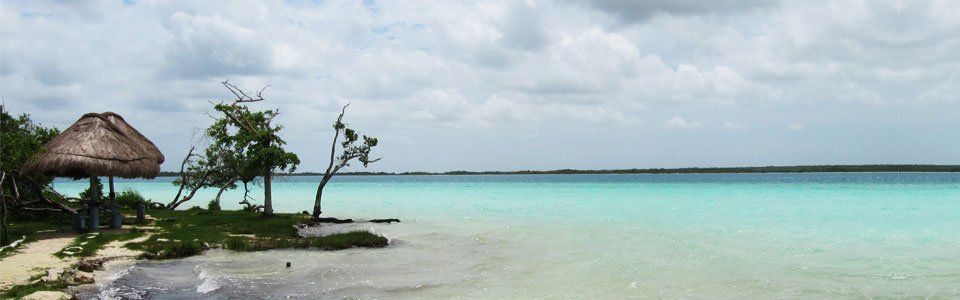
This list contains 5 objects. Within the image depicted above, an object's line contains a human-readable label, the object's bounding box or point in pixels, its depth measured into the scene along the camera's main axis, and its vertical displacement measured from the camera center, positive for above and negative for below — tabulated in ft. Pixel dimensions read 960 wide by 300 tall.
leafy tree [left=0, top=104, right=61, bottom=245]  46.47 +0.85
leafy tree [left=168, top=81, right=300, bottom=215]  69.41 +2.95
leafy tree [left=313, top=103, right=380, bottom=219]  73.77 +2.10
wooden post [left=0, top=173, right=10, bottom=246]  45.72 -4.22
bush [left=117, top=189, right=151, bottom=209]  88.69 -4.27
